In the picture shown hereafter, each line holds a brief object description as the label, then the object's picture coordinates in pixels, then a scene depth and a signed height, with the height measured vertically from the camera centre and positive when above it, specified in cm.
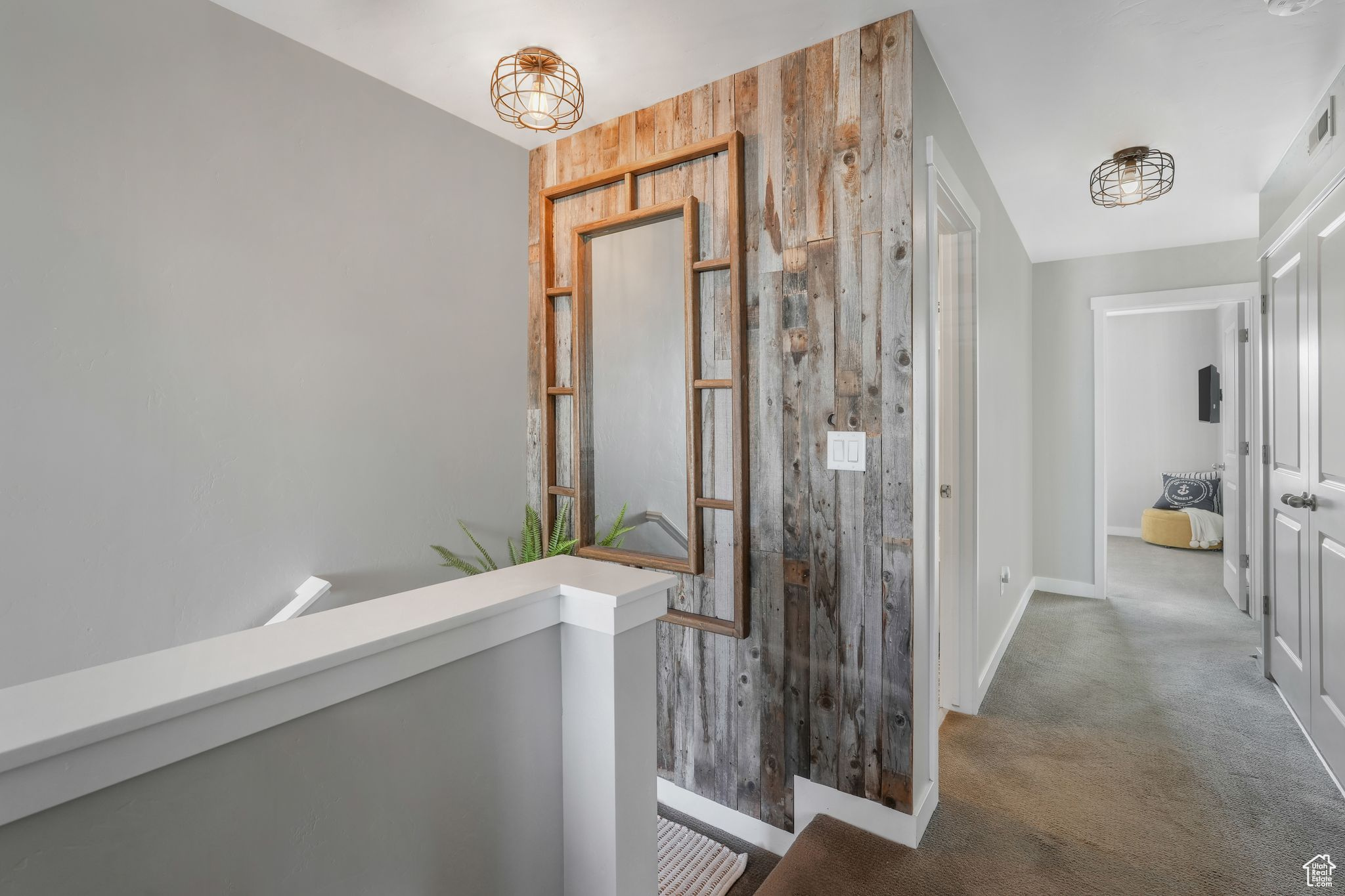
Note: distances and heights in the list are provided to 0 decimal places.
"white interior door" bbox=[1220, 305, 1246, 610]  386 -14
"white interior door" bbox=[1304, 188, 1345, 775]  206 -16
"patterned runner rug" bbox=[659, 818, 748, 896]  181 -127
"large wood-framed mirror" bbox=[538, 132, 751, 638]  204 +23
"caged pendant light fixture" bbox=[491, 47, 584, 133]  193 +114
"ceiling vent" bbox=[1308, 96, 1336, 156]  210 +103
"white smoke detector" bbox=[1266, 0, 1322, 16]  164 +110
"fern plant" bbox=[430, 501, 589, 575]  224 -38
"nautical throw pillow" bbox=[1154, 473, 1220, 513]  590 -58
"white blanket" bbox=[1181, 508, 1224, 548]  562 -86
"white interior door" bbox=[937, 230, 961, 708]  254 -4
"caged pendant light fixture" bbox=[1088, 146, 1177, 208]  262 +111
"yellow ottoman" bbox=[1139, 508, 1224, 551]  576 -88
